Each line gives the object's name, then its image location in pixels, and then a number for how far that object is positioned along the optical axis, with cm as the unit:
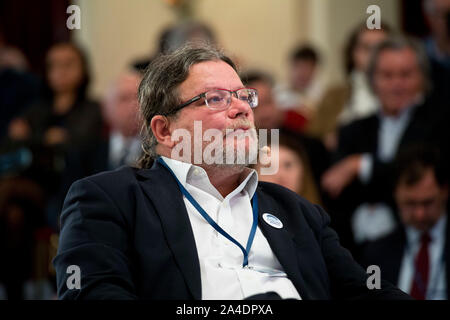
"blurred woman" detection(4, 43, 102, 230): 794
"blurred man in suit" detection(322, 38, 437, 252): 646
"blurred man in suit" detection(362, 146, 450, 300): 557
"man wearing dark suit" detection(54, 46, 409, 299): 342
